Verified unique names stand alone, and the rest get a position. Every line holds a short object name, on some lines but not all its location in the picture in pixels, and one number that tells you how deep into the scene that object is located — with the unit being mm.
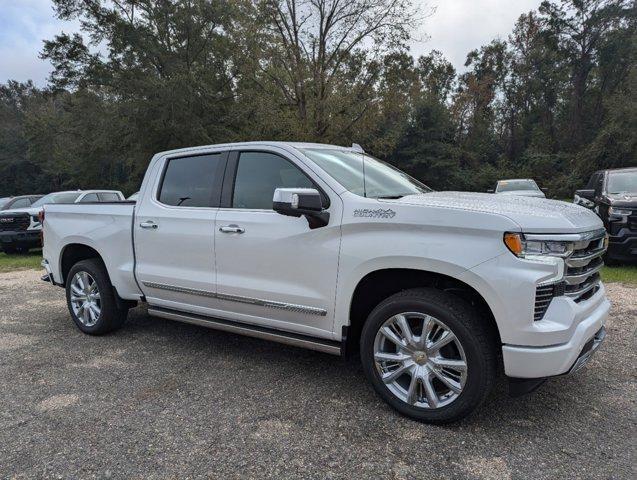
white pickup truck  2674
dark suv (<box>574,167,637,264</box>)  7414
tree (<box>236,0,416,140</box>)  17016
